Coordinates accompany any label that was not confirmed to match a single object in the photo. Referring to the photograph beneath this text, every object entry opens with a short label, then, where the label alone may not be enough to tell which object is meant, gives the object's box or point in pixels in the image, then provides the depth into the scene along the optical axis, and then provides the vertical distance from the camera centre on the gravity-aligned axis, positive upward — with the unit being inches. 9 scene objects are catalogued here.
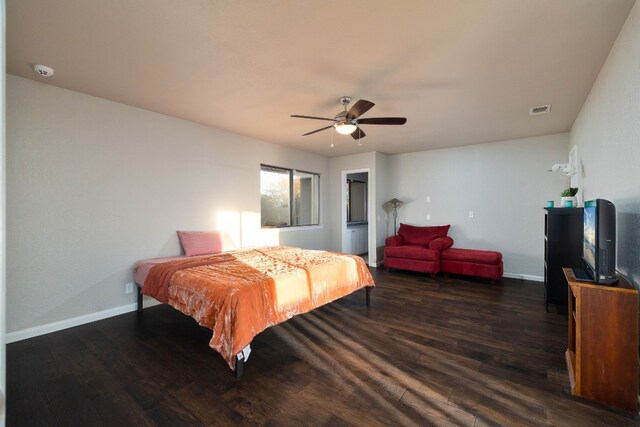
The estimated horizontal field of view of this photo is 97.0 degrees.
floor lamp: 246.3 +1.9
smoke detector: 99.2 +51.1
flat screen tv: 73.2 -8.6
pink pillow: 152.3 -16.9
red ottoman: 183.5 -35.6
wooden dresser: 68.4 -33.9
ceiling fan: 112.0 +37.3
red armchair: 198.7 -27.8
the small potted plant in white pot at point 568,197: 132.6 +5.8
